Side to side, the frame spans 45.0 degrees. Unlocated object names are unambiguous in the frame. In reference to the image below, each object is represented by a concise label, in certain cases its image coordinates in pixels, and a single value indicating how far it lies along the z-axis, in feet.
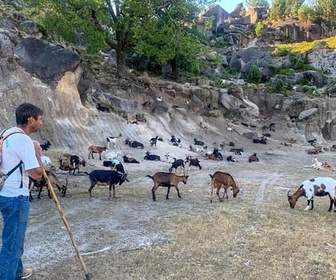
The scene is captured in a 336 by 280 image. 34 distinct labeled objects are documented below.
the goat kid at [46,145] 70.18
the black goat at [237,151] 104.65
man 18.49
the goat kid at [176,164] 66.23
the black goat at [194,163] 73.67
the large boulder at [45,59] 86.53
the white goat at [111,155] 72.96
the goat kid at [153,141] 92.25
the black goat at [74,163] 59.00
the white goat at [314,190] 40.55
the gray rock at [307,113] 157.79
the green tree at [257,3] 398.29
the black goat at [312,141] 142.00
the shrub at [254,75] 205.16
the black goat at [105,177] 43.34
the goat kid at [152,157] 79.61
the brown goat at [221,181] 44.86
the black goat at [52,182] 42.26
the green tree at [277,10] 333.42
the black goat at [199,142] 109.23
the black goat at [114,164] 55.64
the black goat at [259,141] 127.34
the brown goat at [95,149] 74.43
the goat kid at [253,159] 93.15
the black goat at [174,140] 102.83
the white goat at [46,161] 53.02
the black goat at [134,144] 87.94
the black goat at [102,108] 97.30
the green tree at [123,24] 109.19
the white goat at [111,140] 83.71
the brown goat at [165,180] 44.21
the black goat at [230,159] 90.81
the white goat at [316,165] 81.90
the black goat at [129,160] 74.55
